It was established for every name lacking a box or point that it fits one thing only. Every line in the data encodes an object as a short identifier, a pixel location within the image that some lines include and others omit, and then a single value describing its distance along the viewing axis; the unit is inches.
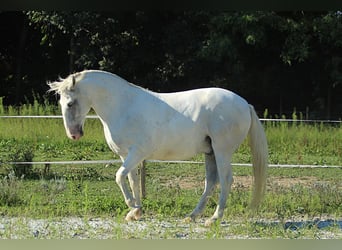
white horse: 469.4
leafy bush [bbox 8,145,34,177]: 708.7
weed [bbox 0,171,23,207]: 545.9
